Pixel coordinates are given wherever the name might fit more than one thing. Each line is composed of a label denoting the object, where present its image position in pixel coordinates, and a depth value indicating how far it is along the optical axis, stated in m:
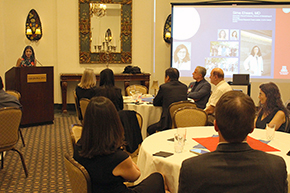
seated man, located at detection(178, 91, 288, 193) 1.43
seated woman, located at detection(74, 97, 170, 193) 1.98
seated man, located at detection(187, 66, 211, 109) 5.74
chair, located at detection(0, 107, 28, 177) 3.73
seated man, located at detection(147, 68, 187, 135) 4.96
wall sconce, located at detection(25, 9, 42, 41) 8.57
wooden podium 6.86
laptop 8.36
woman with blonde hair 5.49
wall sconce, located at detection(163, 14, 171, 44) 9.38
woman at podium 7.61
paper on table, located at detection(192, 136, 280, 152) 2.66
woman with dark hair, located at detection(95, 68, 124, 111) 4.54
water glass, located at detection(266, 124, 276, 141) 2.93
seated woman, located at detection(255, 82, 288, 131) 3.42
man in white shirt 5.08
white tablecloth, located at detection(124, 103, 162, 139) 5.25
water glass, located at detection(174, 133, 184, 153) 2.56
